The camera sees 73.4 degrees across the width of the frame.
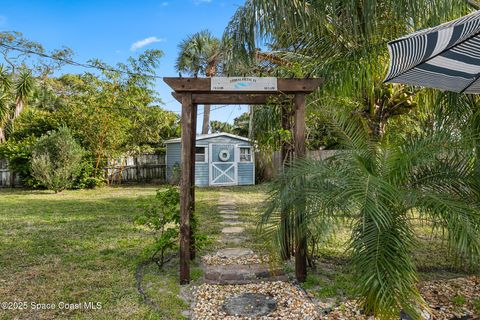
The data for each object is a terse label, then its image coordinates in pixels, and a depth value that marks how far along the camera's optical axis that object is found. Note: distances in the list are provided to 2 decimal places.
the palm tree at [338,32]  3.63
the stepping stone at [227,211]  7.10
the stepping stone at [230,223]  5.84
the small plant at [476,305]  2.56
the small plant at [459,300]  2.66
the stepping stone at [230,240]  4.57
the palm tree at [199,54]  15.61
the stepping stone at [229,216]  6.38
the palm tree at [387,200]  1.98
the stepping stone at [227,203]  7.90
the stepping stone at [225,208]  7.47
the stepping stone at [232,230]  5.30
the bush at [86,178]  10.80
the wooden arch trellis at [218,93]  3.06
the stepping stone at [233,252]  3.94
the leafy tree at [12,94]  11.83
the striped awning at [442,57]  2.13
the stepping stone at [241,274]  3.19
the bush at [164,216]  3.42
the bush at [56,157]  9.62
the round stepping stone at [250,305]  2.54
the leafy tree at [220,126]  22.05
